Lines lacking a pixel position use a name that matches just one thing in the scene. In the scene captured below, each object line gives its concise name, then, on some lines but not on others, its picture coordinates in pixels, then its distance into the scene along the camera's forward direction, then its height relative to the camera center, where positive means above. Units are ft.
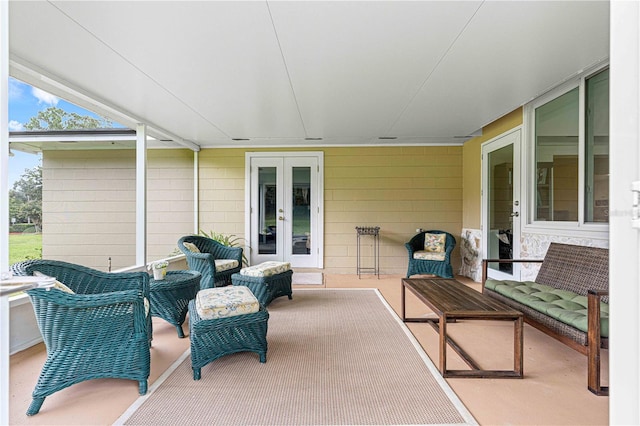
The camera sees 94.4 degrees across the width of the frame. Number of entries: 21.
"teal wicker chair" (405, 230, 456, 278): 14.79 -2.71
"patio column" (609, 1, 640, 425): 2.17 -0.07
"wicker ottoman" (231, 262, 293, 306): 11.09 -2.69
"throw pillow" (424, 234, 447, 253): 16.19 -1.73
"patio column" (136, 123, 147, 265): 12.98 +0.22
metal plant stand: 17.83 -2.09
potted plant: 9.13 -1.85
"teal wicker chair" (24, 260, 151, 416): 5.46 -2.46
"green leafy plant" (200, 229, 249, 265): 18.10 -1.71
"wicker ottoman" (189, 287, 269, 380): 6.56 -2.72
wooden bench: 5.86 -2.24
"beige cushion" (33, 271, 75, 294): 5.71 -1.49
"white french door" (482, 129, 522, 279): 12.87 +0.43
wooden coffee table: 6.51 -2.29
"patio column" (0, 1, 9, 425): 2.53 -0.02
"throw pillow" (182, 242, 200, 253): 13.00 -1.64
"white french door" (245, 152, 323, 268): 18.47 +0.16
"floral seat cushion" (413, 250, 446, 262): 15.01 -2.27
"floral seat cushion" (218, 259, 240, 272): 12.70 -2.38
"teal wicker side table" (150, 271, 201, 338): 8.49 -2.59
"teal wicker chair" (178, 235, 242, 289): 11.96 -2.15
